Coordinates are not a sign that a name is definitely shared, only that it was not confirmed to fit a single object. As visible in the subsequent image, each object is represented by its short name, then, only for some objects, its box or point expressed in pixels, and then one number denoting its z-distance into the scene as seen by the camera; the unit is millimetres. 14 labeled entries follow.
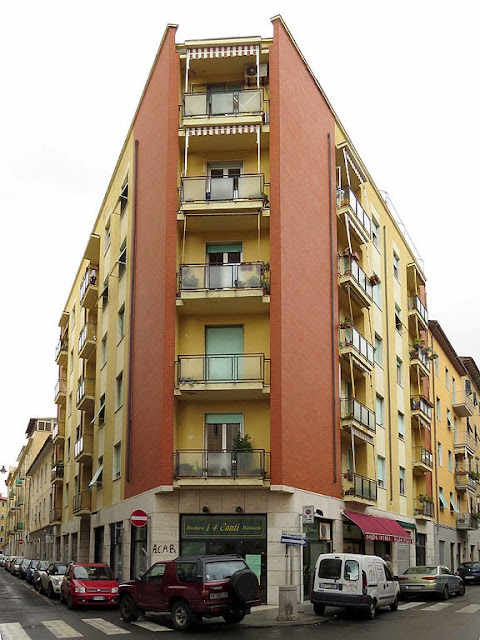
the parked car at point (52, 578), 28453
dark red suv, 17719
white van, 20703
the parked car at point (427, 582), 28031
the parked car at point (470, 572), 43094
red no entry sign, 22641
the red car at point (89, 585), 23656
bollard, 19969
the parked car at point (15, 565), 53062
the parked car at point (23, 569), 47778
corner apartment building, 24578
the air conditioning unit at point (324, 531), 26922
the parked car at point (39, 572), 32875
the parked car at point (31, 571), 40731
